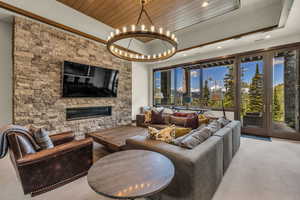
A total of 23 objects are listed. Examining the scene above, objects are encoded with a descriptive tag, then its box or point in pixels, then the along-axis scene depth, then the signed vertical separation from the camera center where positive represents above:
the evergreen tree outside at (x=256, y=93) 4.31 +0.20
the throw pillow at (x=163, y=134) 1.81 -0.50
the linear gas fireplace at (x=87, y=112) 3.90 -0.44
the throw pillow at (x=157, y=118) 4.26 -0.62
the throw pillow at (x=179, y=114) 4.06 -0.48
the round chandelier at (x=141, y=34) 2.04 +1.05
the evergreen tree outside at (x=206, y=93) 5.36 +0.26
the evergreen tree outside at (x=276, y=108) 4.05 -0.26
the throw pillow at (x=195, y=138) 1.53 -0.50
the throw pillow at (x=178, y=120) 3.87 -0.65
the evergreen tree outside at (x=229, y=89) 4.82 +0.39
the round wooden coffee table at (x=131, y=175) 0.95 -0.66
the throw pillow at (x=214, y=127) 2.09 -0.46
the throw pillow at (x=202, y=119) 3.58 -0.55
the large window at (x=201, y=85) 4.95 +0.60
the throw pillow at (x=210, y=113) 4.97 -0.53
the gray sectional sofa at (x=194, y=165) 1.26 -0.71
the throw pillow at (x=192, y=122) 3.60 -0.63
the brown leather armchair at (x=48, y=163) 1.59 -0.88
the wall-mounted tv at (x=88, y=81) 3.78 +0.59
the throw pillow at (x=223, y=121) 2.56 -0.45
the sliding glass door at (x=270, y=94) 3.86 +0.18
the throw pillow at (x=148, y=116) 4.39 -0.58
